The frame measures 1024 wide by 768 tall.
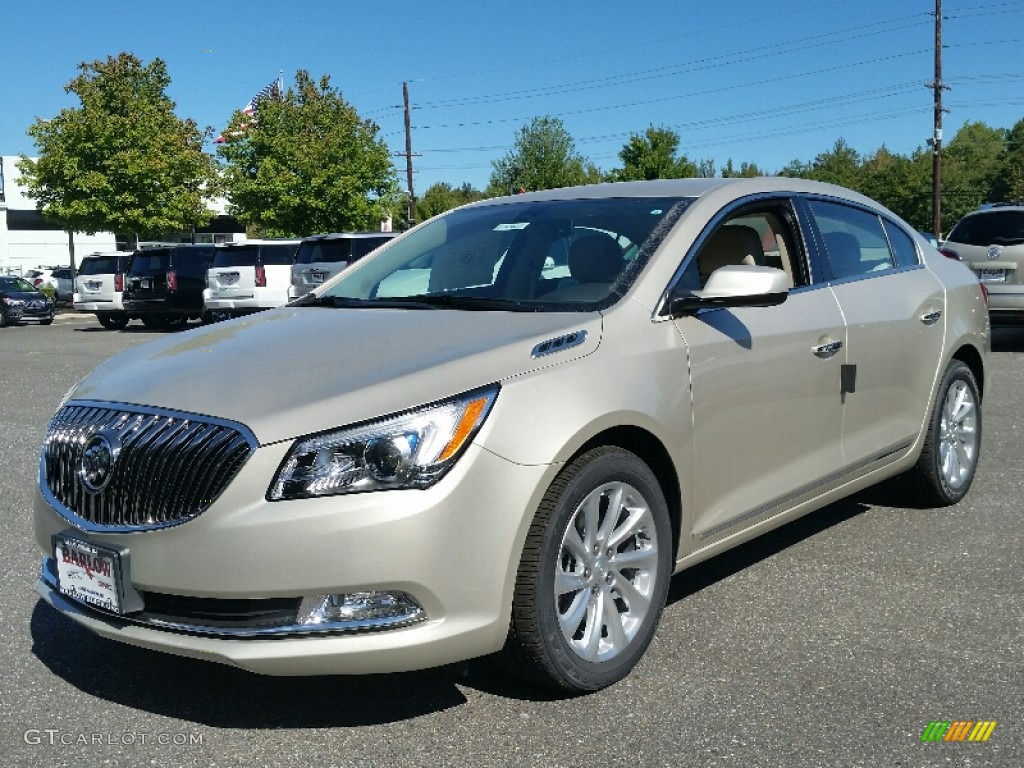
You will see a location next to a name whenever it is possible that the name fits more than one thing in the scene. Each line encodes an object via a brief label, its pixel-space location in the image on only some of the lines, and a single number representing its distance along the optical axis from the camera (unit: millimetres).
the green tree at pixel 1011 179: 91312
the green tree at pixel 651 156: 47188
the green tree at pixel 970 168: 80625
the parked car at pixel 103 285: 25609
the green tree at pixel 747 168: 113550
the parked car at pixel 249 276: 21641
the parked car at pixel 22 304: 28109
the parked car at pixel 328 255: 19406
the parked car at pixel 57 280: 42719
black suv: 23969
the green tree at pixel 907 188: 69438
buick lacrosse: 2957
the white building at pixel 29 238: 69062
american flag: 41625
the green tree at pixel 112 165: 36812
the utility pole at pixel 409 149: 48375
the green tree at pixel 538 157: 73250
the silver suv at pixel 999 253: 13070
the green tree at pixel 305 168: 39281
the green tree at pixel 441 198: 87769
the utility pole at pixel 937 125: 35312
